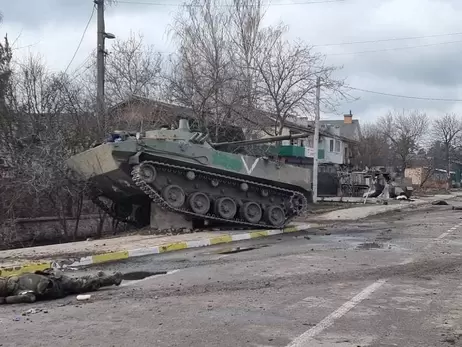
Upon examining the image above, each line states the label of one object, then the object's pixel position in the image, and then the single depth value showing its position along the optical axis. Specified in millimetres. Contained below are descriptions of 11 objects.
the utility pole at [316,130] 23922
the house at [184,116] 20234
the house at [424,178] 54944
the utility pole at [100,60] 17781
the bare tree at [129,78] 24938
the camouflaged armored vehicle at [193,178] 13094
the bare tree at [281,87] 24562
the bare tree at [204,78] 22219
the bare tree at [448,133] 73188
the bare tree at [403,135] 62812
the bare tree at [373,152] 60531
